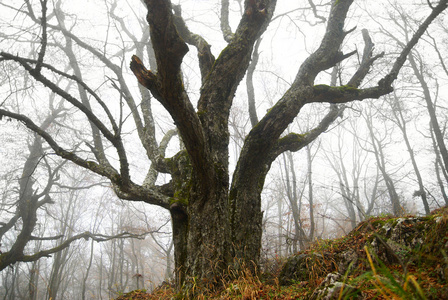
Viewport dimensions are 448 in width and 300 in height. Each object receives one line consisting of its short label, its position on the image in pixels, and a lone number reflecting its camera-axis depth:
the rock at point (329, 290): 1.41
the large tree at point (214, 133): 2.33
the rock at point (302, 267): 2.71
